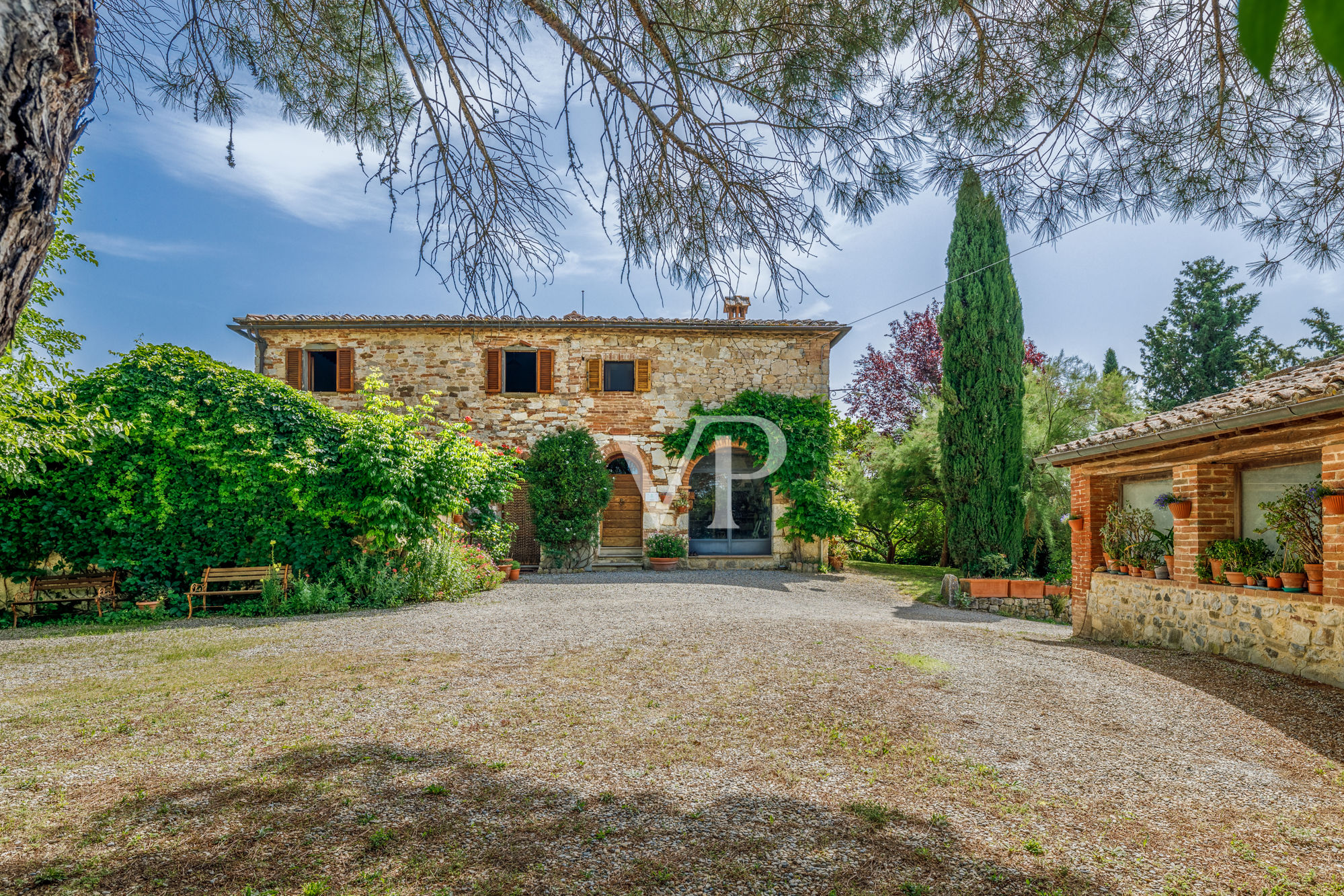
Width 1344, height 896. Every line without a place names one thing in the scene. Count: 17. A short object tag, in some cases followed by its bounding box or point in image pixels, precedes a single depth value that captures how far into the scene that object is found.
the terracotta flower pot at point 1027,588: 10.27
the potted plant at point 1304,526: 4.99
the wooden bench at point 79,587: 7.67
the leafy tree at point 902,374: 19.14
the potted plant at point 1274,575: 5.21
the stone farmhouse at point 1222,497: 4.74
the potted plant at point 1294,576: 5.01
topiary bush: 13.01
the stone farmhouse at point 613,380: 13.78
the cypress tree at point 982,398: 13.14
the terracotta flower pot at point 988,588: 10.42
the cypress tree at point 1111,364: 26.03
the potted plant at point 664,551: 13.30
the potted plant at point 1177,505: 6.07
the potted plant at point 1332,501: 4.61
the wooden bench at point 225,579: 7.82
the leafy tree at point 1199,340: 22.61
